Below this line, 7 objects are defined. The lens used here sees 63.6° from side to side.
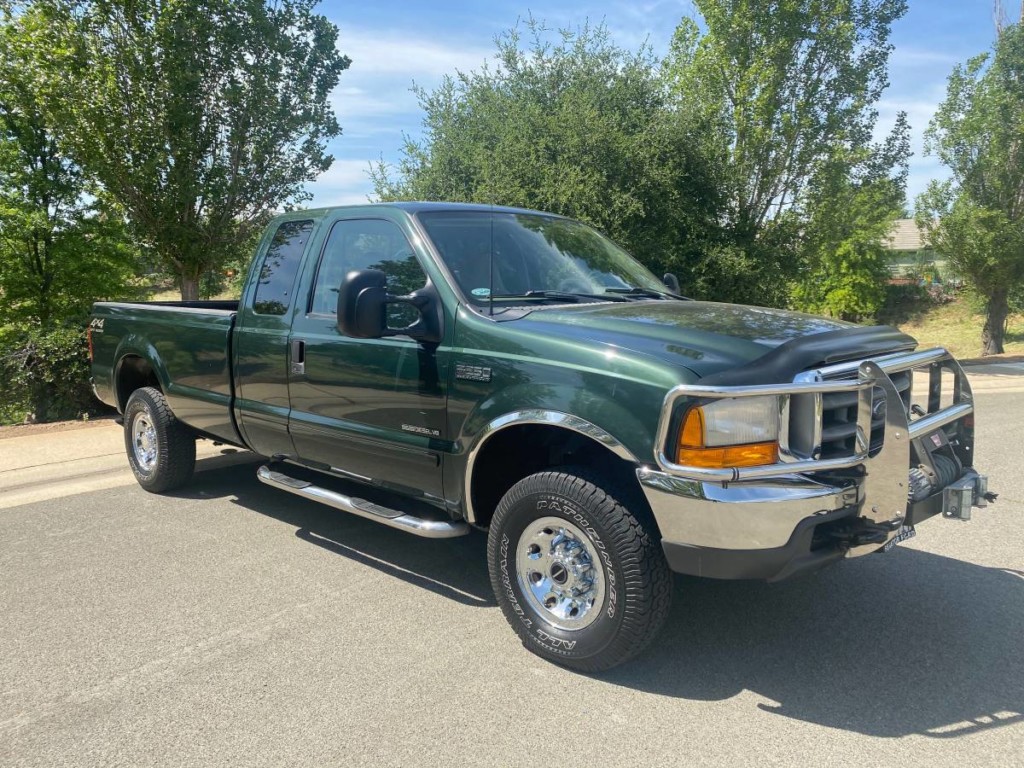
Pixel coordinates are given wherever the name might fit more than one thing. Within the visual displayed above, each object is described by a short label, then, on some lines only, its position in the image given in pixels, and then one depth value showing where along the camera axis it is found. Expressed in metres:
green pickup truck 3.12
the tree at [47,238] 17.88
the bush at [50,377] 10.99
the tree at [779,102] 17.00
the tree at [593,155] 15.25
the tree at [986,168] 20.83
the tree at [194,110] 12.71
